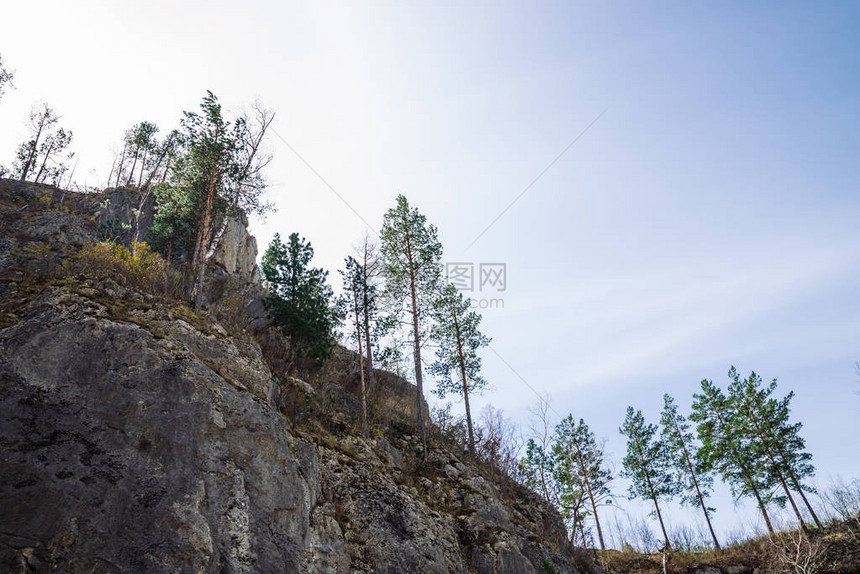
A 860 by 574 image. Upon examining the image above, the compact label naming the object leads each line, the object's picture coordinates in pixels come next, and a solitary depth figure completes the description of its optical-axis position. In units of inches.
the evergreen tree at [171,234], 979.3
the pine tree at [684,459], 1268.5
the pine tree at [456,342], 983.6
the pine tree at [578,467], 1288.1
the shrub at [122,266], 493.7
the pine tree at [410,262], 921.5
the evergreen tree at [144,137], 1583.4
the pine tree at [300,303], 831.1
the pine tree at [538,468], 1338.6
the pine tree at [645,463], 1328.7
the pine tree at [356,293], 938.1
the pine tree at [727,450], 1152.8
